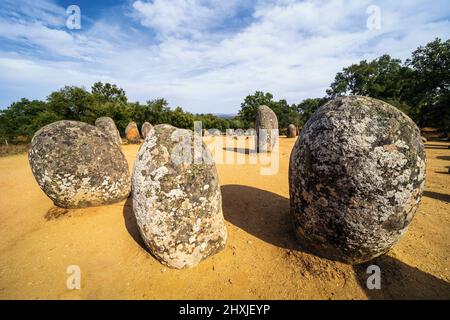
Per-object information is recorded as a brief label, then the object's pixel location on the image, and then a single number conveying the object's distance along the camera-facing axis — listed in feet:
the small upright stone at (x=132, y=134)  68.80
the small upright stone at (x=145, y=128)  74.82
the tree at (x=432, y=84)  60.39
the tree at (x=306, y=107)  130.70
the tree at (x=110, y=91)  121.39
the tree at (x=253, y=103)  114.11
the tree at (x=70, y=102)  84.66
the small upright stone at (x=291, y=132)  75.41
